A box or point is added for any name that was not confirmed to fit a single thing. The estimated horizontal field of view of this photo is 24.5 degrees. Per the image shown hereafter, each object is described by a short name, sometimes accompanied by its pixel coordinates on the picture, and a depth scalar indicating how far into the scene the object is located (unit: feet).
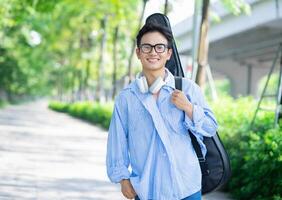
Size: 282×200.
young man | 10.46
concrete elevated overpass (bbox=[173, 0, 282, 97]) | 86.26
